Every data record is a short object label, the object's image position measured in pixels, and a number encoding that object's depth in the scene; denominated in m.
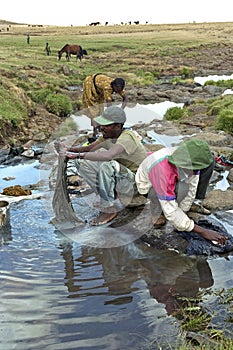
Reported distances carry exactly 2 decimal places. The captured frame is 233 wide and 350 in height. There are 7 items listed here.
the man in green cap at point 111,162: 4.60
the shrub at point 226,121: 10.95
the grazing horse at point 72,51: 29.62
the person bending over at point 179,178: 3.88
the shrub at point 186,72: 30.11
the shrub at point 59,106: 13.54
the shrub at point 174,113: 14.01
